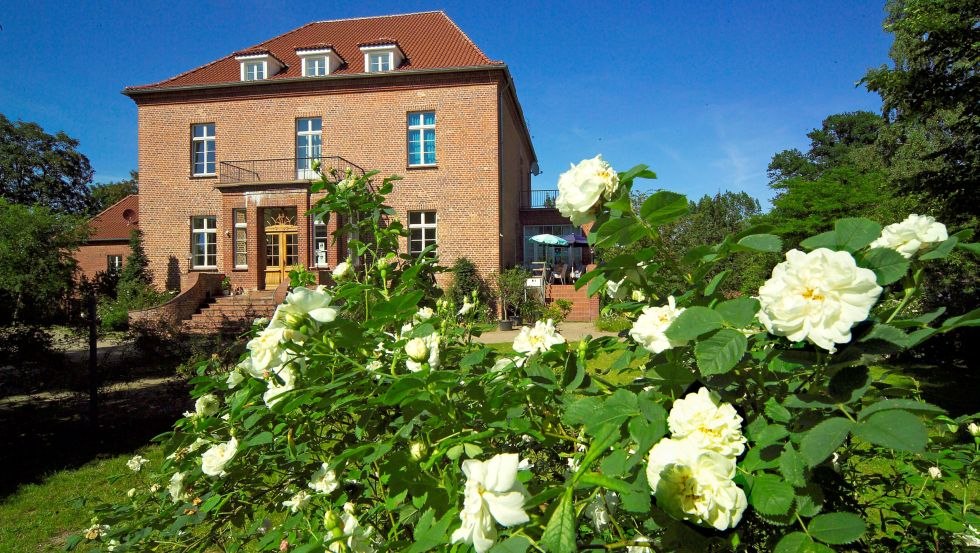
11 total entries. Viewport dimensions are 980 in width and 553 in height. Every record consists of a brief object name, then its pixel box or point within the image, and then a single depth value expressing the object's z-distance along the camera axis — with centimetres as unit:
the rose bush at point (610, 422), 70
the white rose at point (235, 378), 133
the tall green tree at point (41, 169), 3819
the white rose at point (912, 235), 78
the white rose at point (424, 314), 161
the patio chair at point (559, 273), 1981
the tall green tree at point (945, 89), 646
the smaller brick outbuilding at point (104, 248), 2412
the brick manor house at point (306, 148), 1731
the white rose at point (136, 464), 205
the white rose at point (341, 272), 180
